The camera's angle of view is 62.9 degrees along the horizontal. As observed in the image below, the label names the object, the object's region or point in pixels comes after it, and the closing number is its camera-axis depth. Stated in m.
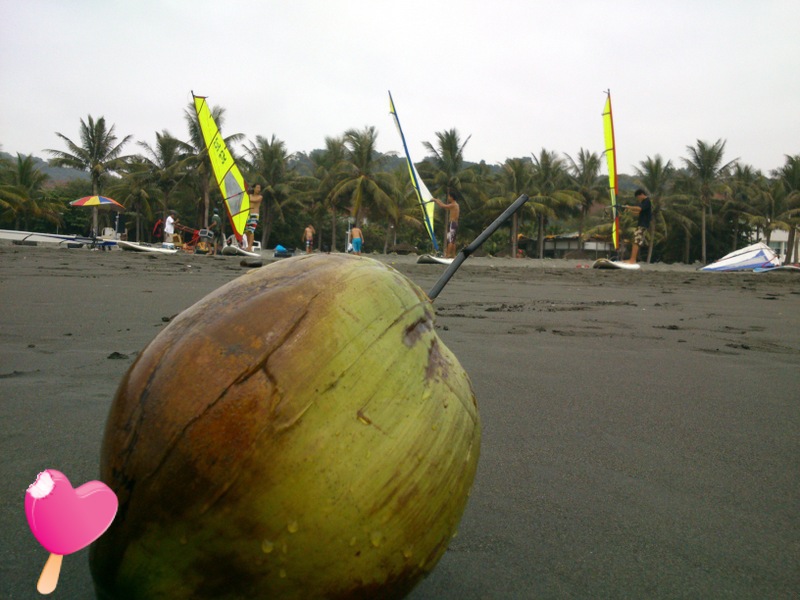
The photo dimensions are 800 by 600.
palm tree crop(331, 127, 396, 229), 44.72
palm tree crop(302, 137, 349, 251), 46.97
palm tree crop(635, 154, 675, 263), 49.62
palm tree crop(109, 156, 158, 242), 47.34
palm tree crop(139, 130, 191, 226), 46.69
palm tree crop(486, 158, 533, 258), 48.59
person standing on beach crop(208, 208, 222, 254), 16.88
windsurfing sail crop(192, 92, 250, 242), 16.31
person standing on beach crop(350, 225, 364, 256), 17.36
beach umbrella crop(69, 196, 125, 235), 23.39
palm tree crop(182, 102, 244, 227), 43.16
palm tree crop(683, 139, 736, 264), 49.19
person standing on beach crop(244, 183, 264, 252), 16.11
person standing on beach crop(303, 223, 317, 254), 20.31
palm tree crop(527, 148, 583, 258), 50.00
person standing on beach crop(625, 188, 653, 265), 13.98
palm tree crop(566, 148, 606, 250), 53.06
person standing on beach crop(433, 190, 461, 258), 15.94
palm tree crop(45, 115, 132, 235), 46.78
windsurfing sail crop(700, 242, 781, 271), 15.52
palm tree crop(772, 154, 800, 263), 47.34
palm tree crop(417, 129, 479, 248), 48.28
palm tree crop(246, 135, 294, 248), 48.91
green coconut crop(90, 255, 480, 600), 0.80
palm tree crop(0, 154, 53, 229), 43.81
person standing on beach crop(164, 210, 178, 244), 21.11
